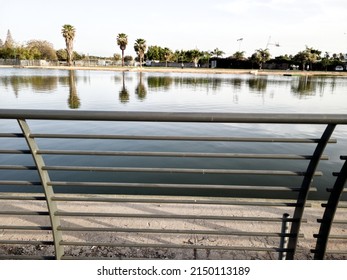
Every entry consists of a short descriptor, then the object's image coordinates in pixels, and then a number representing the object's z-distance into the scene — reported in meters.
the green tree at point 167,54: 121.07
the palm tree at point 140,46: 96.38
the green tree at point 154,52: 126.88
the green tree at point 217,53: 127.88
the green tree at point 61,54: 123.00
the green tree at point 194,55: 123.00
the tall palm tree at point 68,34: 83.19
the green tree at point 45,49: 119.56
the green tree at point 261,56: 106.50
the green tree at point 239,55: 119.24
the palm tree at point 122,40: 96.12
